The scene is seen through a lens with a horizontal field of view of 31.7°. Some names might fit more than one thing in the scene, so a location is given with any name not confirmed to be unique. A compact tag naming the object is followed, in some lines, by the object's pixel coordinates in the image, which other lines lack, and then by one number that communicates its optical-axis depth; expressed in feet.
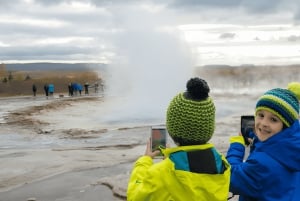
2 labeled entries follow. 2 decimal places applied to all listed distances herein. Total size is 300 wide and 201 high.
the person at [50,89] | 149.31
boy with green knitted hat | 8.61
